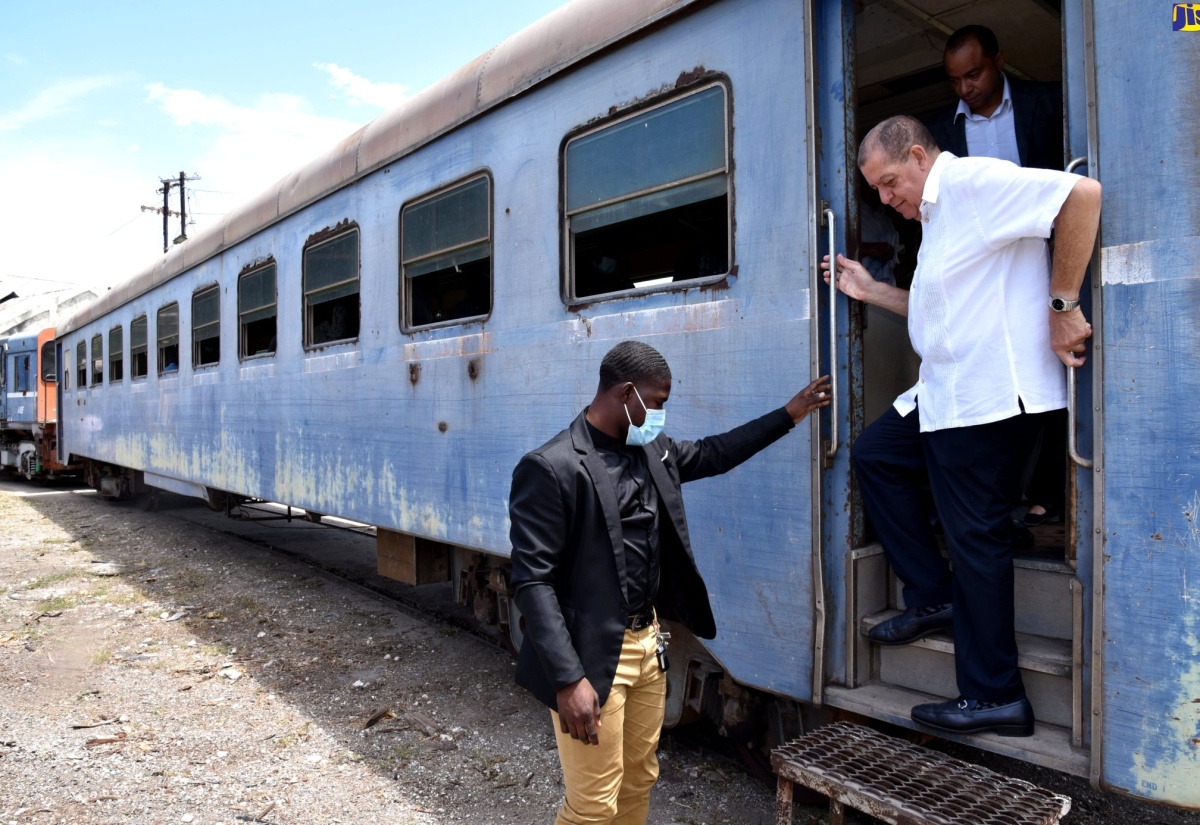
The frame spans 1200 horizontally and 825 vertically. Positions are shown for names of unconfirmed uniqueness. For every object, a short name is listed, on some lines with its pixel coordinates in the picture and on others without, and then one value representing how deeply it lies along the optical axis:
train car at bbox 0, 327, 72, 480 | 17.73
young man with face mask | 2.21
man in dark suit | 2.79
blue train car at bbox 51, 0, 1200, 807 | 2.14
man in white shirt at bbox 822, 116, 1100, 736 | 2.26
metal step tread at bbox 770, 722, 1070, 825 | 2.20
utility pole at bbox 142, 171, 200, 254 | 34.94
